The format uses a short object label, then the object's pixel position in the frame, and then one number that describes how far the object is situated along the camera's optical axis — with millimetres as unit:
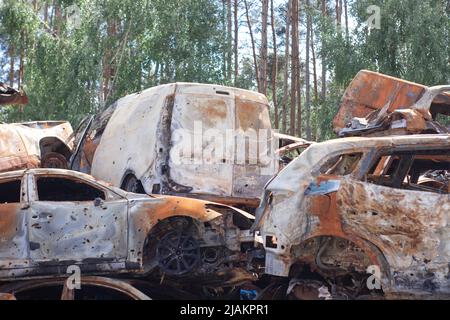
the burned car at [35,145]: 9664
